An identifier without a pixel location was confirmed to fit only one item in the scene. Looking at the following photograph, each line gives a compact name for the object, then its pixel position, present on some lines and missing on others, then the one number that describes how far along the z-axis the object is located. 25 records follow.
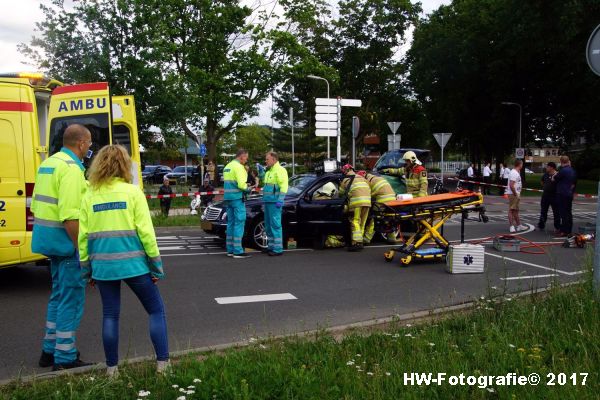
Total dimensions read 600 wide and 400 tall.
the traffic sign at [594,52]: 6.20
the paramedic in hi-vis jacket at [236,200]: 10.09
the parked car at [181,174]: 41.25
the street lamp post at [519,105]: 39.56
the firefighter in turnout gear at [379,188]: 10.85
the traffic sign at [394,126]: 21.05
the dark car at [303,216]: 11.23
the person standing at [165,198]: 17.53
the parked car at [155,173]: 43.39
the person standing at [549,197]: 14.12
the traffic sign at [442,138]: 23.97
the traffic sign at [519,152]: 36.54
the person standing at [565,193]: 13.43
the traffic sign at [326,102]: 15.60
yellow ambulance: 7.15
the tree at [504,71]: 32.28
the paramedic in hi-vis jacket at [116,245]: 4.12
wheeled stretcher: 9.17
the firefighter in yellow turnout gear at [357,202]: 10.75
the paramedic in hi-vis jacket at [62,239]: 4.61
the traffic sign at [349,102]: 16.05
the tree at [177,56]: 19.20
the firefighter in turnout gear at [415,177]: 11.90
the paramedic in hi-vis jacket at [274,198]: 10.24
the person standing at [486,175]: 33.81
